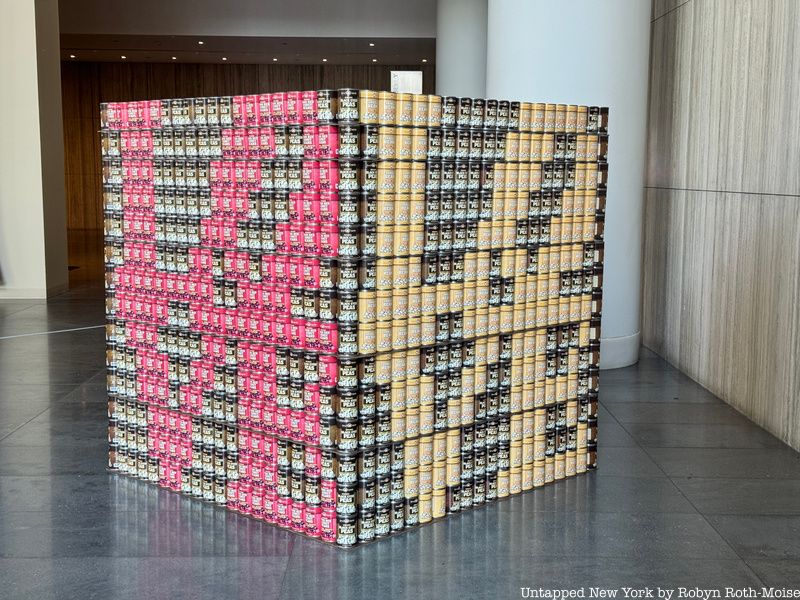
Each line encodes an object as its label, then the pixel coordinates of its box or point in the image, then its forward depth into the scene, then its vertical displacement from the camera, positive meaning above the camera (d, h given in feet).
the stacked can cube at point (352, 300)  15.39 -2.01
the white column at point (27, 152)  43.47 +0.96
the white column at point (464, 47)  52.42 +6.65
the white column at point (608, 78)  27.48 +2.72
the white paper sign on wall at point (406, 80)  80.43 +7.59
